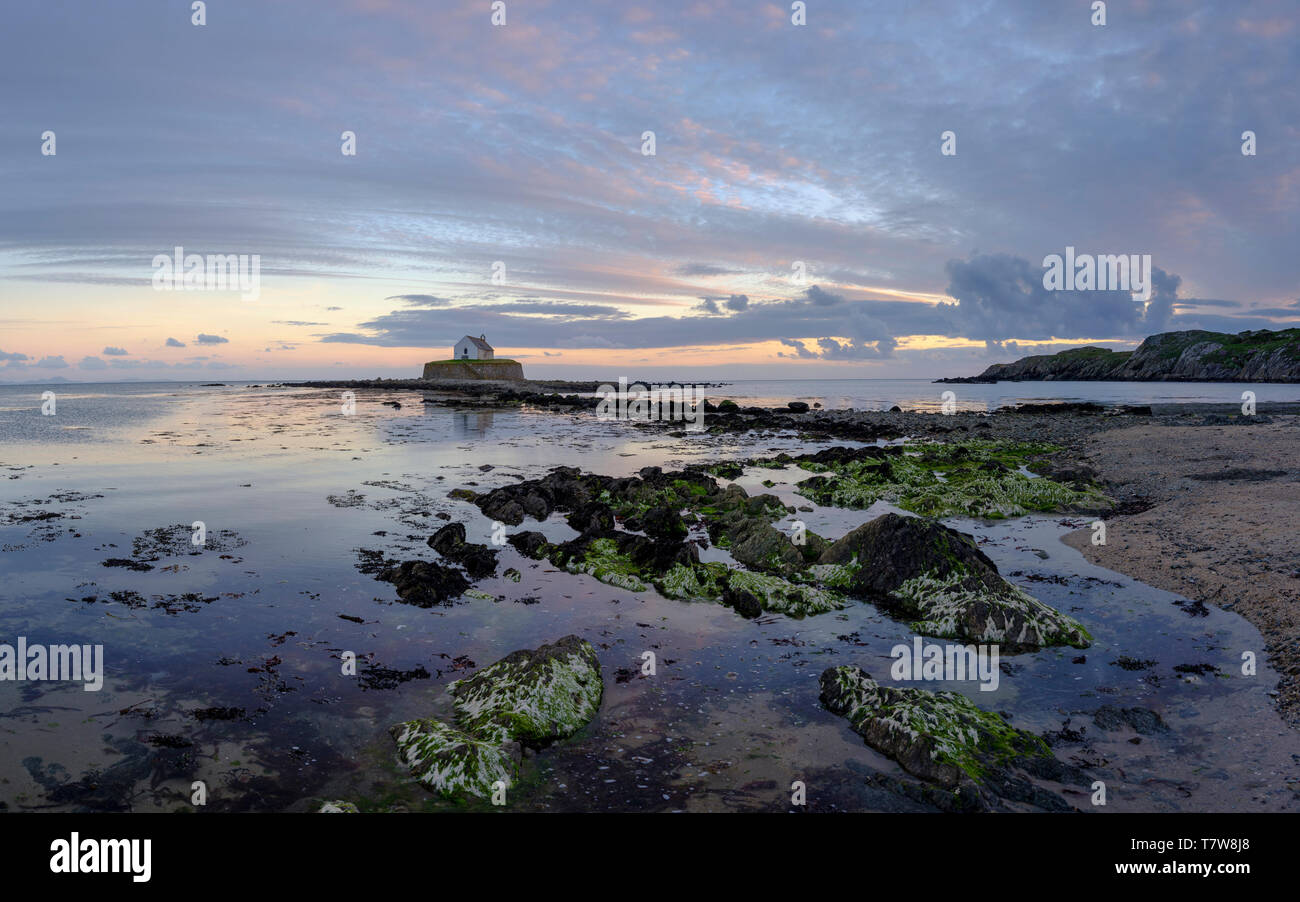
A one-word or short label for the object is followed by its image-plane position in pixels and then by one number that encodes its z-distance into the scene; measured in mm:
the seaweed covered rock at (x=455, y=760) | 7043
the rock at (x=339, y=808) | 6426
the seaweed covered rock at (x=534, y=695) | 8133
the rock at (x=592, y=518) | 18892
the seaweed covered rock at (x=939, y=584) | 11008
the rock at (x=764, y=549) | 15414
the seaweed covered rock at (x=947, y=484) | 21062
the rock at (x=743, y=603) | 12602
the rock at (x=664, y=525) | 18469
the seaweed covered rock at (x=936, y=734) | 7152
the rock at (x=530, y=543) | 16500
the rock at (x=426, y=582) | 13078
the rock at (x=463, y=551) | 14891
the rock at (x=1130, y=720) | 7934
